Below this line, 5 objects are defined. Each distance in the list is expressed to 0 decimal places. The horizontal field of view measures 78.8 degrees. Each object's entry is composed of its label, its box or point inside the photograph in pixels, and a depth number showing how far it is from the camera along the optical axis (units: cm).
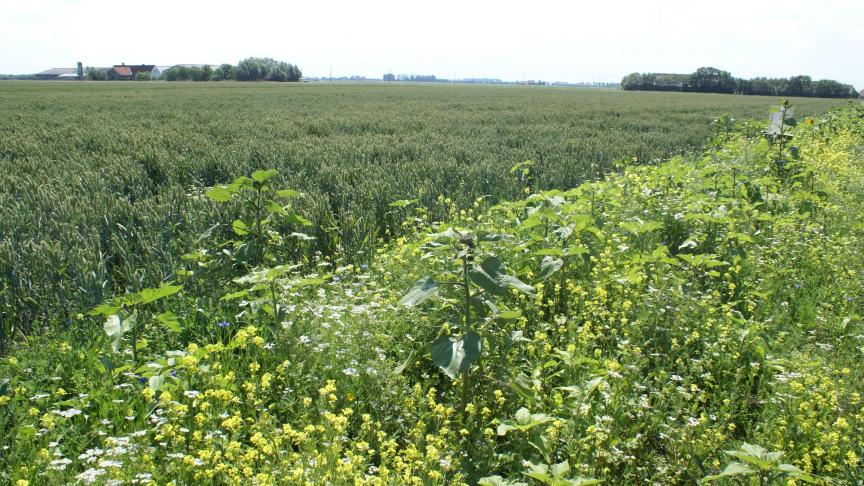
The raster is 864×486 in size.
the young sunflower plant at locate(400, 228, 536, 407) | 276
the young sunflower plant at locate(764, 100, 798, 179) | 884
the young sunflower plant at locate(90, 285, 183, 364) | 286
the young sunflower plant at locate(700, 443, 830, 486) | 220
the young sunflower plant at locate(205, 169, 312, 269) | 392
